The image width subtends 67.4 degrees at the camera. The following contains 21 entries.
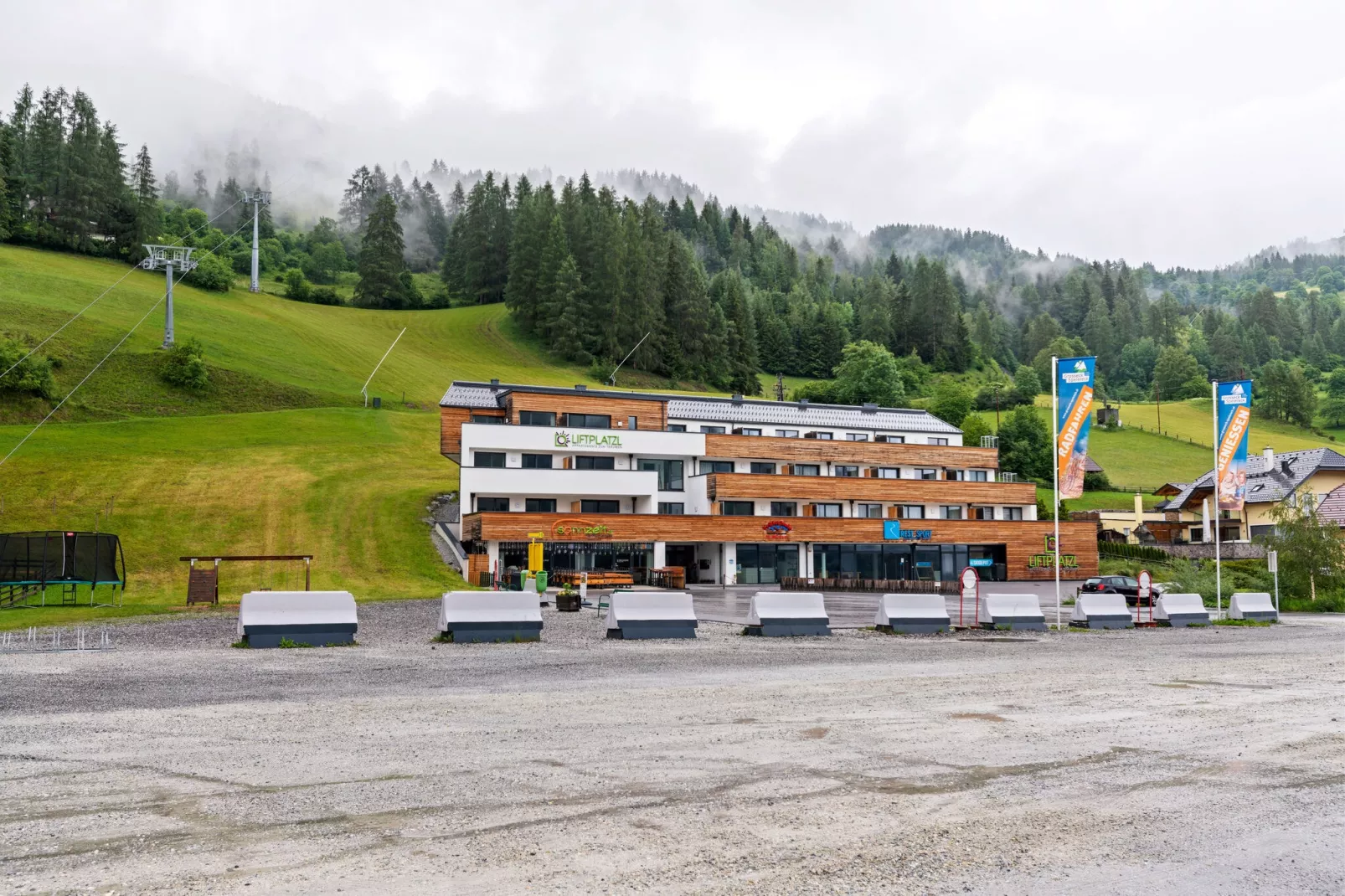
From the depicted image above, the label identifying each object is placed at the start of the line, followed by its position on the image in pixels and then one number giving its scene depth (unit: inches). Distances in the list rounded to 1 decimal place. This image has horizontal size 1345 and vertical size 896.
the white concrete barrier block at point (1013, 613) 1178.6
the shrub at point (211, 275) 4409.5
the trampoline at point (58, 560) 1193.4
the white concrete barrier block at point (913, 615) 1089.4
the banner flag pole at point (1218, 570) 1411.4
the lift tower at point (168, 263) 3090.6
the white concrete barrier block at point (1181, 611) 1279.5
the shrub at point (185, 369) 3053.6
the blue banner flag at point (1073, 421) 1226.6
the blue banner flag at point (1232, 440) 1530.5
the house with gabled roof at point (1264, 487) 3203.7
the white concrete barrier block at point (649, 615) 987.9
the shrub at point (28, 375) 2677.2
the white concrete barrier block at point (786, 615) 1032.8
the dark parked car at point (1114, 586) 1646.2
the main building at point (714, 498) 2239.2
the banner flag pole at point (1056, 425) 1226.6
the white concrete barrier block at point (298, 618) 864.9
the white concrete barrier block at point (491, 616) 928.9
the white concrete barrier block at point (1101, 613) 1226.0
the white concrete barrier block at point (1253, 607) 1371.8
